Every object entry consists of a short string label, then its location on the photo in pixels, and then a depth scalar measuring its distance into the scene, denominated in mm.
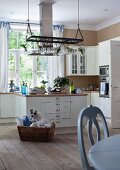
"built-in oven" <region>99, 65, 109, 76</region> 7211
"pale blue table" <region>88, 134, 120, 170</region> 1362
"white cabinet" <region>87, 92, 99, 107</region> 7842
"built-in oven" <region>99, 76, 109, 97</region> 7174
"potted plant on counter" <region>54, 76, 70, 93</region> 6316
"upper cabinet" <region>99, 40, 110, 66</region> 7195
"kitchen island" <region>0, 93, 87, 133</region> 5836
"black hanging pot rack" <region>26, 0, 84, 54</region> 5680
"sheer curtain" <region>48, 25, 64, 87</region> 8406
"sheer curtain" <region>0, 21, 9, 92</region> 7812
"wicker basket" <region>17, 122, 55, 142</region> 5133
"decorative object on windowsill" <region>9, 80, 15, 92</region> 7949
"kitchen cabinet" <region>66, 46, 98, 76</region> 8406
